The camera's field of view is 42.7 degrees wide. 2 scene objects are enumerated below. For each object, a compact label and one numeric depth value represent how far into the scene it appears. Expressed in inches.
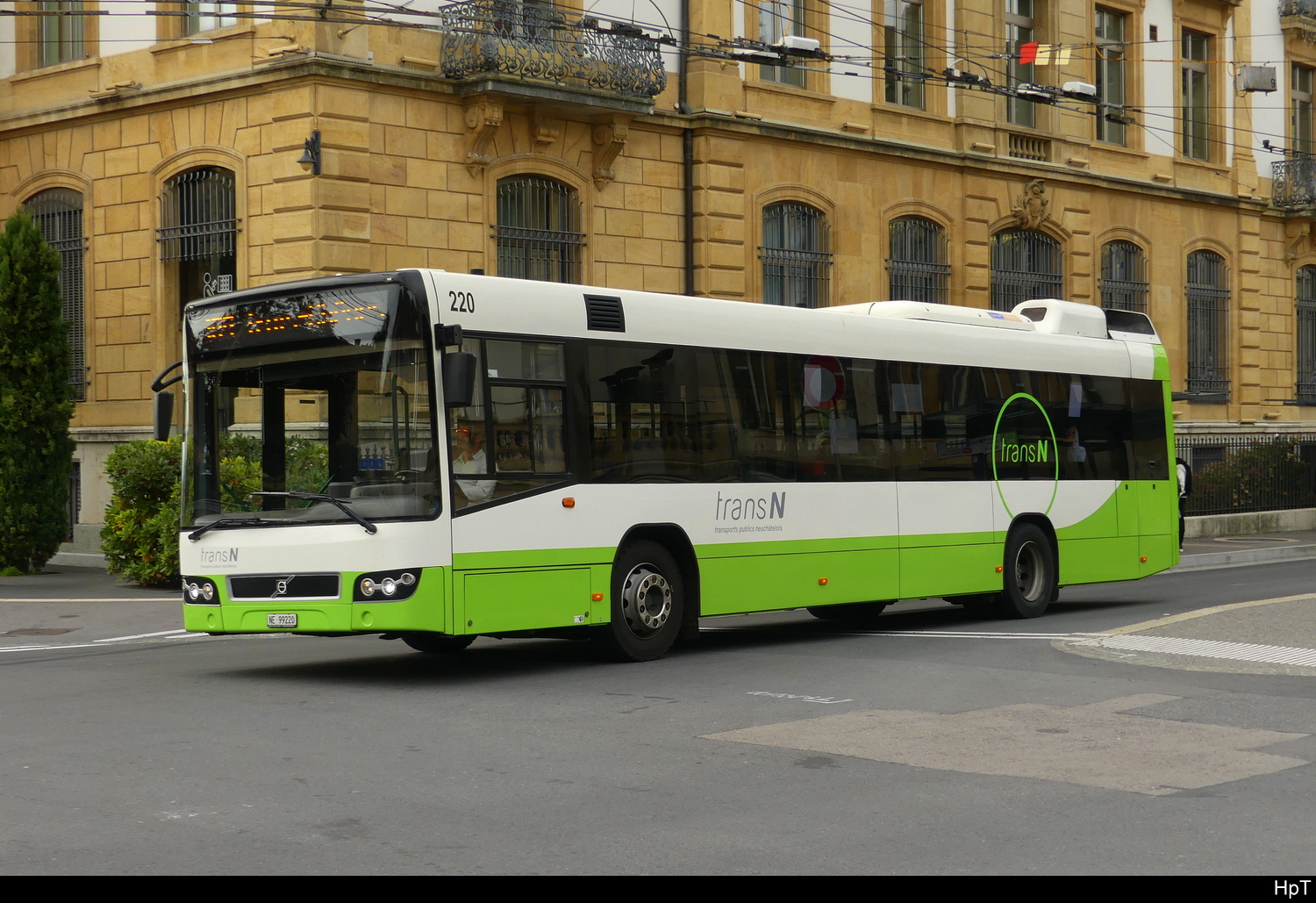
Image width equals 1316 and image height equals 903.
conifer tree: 876.0
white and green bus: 446.3
